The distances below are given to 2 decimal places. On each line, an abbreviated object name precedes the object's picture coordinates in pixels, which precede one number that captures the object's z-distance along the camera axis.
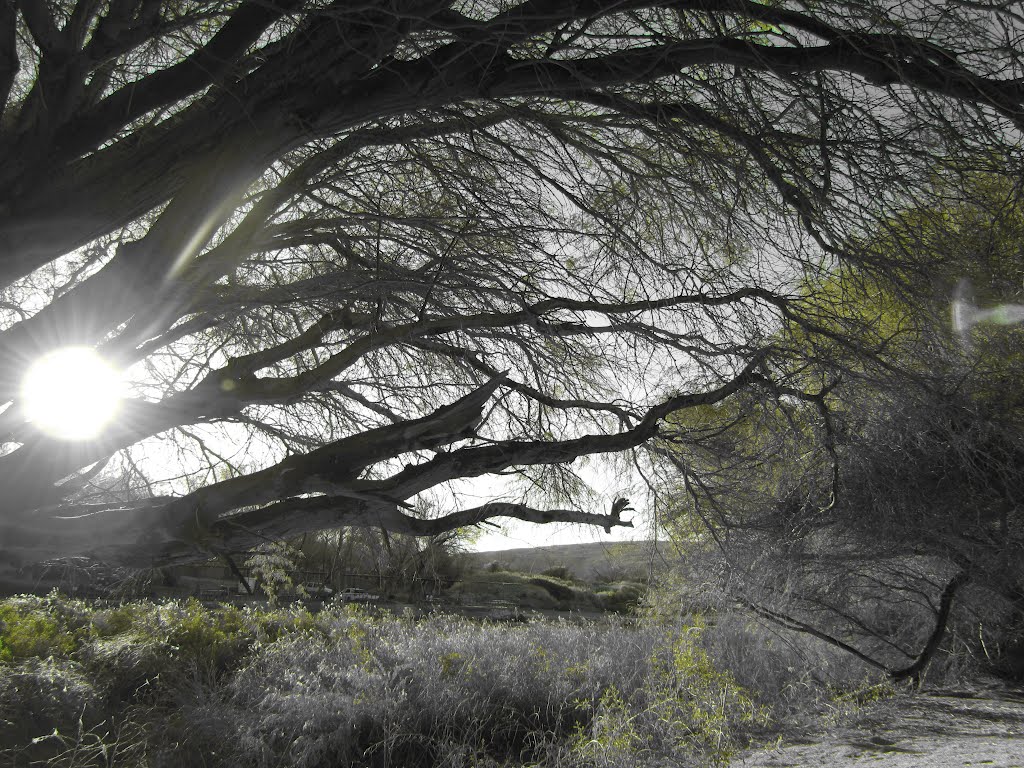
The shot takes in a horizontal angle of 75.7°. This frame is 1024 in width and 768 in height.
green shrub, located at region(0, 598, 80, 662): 6.40
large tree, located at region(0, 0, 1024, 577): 2.60
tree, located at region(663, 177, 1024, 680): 3.69
